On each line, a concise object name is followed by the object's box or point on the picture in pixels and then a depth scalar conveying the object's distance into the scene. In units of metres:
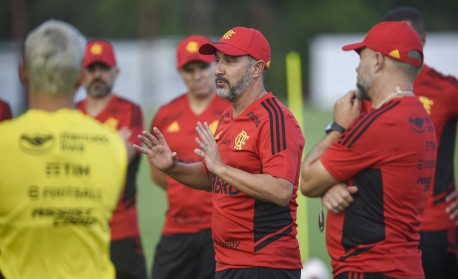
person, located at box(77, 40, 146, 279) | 14.62
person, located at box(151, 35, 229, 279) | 14.27
